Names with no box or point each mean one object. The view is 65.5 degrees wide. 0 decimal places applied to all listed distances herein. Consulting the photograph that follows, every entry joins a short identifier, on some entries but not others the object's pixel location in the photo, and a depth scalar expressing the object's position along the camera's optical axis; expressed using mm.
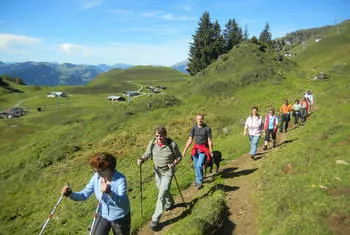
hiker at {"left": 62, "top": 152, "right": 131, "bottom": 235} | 5691
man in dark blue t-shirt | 10508
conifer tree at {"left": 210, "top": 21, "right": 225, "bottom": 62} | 84312
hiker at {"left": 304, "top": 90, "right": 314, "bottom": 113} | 24175
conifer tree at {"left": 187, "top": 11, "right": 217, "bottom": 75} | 83875
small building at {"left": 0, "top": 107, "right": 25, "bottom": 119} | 111550
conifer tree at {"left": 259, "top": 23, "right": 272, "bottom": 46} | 116956
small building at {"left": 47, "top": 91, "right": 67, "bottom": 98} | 154000
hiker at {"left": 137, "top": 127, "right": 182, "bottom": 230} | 8383
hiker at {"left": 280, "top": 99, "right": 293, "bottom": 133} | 19903
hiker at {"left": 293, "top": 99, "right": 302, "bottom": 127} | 21750
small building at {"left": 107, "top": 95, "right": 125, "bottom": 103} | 126625
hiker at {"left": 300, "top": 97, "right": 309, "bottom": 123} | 22469
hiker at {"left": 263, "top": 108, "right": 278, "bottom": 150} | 16344
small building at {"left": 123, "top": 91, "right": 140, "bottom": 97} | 136925
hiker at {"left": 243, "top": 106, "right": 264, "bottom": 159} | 14070
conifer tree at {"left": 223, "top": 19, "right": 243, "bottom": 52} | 97825
